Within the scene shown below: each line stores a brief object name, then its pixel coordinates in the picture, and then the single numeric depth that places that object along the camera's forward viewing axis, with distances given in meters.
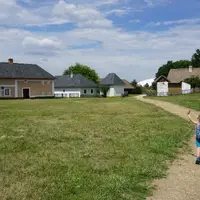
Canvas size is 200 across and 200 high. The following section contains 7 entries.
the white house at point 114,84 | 70.00
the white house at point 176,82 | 66.31
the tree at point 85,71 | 100.44
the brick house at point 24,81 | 53.22
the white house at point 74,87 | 68.81
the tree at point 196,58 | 103.14
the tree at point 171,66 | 112.69
